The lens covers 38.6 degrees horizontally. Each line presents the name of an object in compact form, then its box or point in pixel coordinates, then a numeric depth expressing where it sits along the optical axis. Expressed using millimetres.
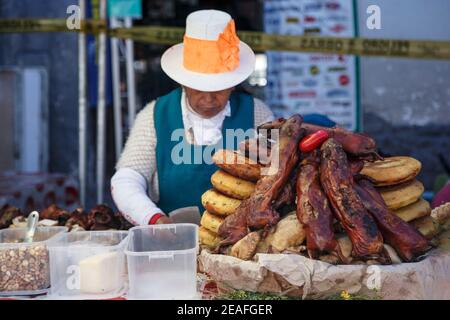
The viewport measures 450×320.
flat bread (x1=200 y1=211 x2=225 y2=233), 2354
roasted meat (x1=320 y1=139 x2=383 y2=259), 2080
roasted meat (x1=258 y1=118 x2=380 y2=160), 2229
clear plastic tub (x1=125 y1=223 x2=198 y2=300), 2162
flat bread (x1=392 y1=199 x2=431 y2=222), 2256
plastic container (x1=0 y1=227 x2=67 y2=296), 2236
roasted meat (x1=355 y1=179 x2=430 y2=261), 2131
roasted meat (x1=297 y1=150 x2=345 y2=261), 2080
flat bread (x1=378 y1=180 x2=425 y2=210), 2242
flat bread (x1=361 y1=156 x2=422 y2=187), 2260
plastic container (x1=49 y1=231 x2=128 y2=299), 2195
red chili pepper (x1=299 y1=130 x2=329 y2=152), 2191
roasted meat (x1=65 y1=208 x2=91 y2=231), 2893
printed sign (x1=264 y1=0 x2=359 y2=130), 5539
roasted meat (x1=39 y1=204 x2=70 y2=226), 2998
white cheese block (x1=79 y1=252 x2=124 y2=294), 2191
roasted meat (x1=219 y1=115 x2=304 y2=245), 2154
